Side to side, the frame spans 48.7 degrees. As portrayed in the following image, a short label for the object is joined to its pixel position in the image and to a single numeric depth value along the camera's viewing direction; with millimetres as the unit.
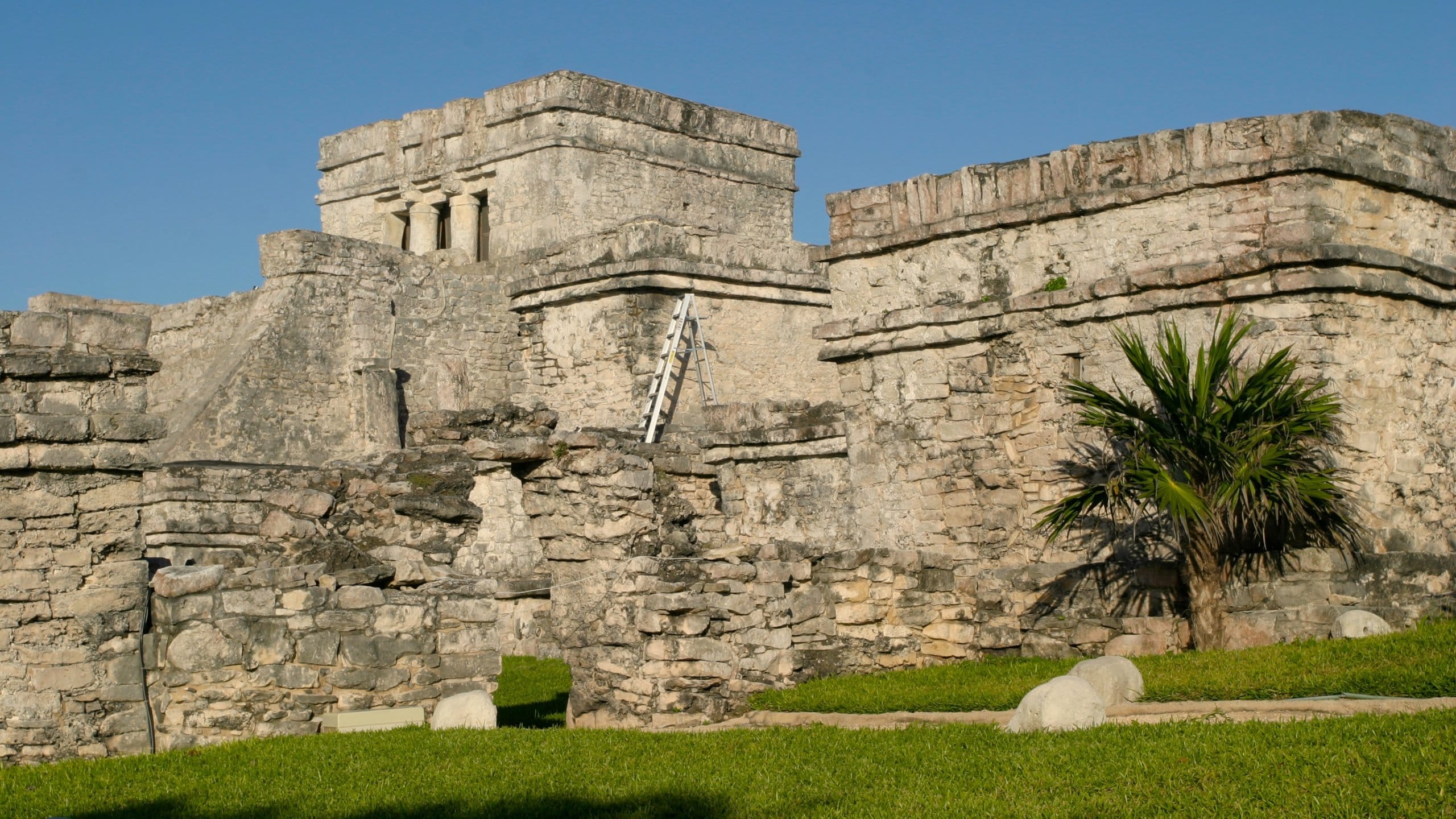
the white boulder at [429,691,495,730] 9070
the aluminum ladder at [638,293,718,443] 17656
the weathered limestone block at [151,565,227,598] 8938
